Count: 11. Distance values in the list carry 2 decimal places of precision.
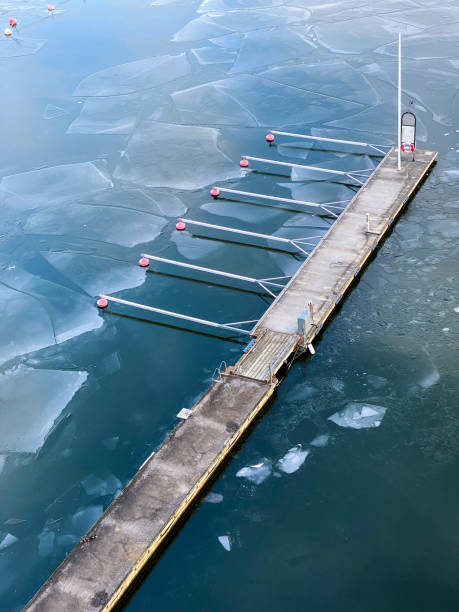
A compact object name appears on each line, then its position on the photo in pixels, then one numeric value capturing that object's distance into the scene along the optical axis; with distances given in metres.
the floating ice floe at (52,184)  31.89
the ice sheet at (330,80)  37.34
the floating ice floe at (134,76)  41.00
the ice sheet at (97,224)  28.59
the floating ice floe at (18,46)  48.59
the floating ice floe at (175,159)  31.86
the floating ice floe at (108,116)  36.91
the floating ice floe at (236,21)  47.22
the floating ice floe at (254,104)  36.19
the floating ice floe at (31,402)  20.19
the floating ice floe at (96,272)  25.95
